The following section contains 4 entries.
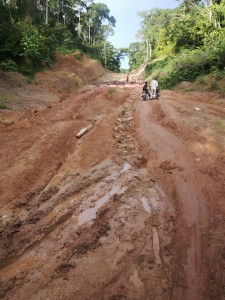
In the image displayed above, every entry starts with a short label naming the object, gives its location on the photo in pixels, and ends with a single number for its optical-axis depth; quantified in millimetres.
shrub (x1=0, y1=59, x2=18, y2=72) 15179
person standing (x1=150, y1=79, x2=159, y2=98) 14958
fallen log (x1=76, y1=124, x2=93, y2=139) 9276
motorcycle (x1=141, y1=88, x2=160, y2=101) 14969
